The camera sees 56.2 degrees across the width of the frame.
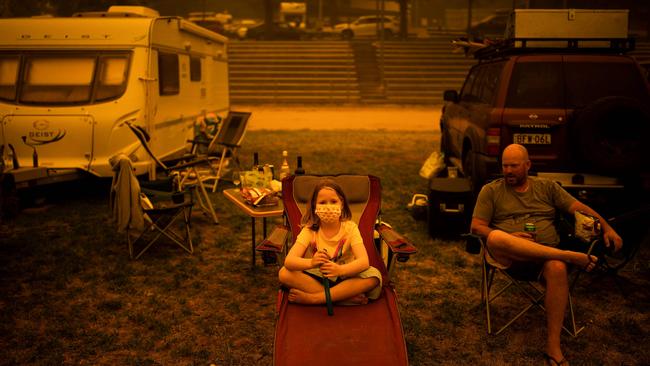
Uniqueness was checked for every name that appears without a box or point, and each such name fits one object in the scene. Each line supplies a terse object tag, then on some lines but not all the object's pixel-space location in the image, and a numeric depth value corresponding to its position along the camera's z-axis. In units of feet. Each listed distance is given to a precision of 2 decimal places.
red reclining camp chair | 10.38
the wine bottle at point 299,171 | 17.08
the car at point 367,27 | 121.35
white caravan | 26.66
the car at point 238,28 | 118.83
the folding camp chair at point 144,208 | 18.61
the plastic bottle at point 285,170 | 19.27
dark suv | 18.58
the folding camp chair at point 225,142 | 30.66
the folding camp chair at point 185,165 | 23.62
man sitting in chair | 12.59
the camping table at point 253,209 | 16.78
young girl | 11.94
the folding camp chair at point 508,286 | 13.46
